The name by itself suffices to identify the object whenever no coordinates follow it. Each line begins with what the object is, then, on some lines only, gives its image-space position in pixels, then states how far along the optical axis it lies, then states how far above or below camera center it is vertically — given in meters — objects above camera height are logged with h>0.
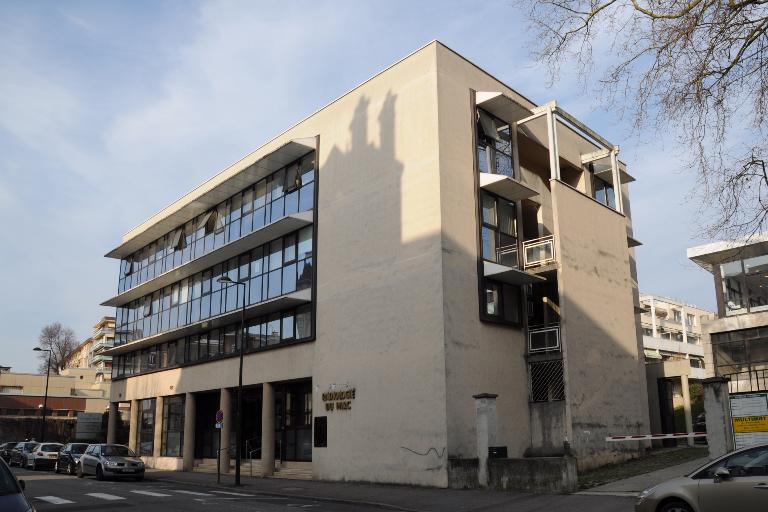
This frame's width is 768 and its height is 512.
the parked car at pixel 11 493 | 8.16 -0.98
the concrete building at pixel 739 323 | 33.53 +4.06
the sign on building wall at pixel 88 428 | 47.00 -1.05
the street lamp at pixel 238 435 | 23.19 -0.87
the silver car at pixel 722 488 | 9.09 -1.10
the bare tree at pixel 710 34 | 9.30 +4.98
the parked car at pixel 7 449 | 43.47 -2.37
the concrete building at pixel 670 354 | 29.09 +5.84
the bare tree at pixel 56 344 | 108.68 +10.89
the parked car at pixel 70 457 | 30.42 -1.96
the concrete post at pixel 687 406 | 27.52 +0.00
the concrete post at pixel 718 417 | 15.59 -0.26
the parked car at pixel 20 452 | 38.37 -2.24
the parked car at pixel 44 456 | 35.25 -2.20
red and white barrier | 16.77 -0.80
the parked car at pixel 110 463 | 25.52 -1.88
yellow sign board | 14.21 -0.38
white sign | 14.22 -0.24
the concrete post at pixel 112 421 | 42.06 -0.54
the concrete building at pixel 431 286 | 20.98 +4.16
